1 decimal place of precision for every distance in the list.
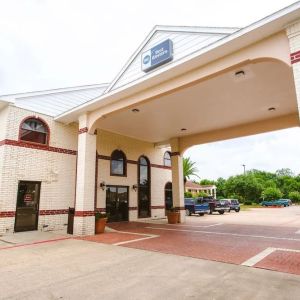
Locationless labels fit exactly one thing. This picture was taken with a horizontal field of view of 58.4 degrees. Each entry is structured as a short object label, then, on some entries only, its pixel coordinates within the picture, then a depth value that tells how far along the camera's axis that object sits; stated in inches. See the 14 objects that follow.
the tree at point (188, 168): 971.9
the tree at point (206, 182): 2726.6
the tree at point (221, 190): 2083.4
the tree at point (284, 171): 3700.8
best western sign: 362.3
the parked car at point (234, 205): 1105.9
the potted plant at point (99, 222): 468.1
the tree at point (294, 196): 2059.5
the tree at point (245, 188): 1900.8
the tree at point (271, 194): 1777.8
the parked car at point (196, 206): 915.4
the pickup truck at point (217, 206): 996.6
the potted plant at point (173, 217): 626.2
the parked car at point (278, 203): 1657.2
